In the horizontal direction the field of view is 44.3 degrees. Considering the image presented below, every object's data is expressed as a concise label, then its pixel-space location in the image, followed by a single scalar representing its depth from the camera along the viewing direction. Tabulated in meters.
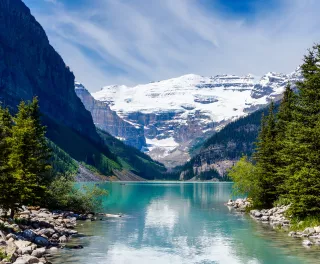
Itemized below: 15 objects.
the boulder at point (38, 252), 33.19
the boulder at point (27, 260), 28.83
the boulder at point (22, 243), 33.41
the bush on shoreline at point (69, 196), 64.76
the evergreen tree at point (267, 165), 69.88
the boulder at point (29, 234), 37.78
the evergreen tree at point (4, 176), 35.25
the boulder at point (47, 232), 42.12
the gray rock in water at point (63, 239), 42.64
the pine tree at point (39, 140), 52.97
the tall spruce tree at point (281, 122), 67.68
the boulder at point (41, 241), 38.11
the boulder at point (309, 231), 45.46
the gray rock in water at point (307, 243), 41.50
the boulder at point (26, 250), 32.15
